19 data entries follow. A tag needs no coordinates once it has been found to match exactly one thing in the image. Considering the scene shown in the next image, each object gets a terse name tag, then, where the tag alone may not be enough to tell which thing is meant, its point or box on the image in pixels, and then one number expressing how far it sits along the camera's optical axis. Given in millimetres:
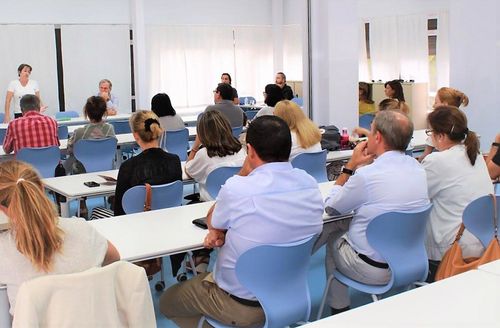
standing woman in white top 9875
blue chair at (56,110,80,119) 9597
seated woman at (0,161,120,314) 2342
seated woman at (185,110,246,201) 4648
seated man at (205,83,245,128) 8141
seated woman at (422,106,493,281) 3689
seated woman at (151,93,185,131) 7407
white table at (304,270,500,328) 2102
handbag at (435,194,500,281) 3264
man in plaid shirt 6184
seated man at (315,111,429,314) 3346
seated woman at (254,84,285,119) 8461
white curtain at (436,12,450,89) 11797
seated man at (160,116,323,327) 2875
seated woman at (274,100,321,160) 5508
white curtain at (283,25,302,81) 14016
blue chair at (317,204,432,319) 3211
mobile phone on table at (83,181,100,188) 4711
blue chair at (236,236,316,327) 2729
